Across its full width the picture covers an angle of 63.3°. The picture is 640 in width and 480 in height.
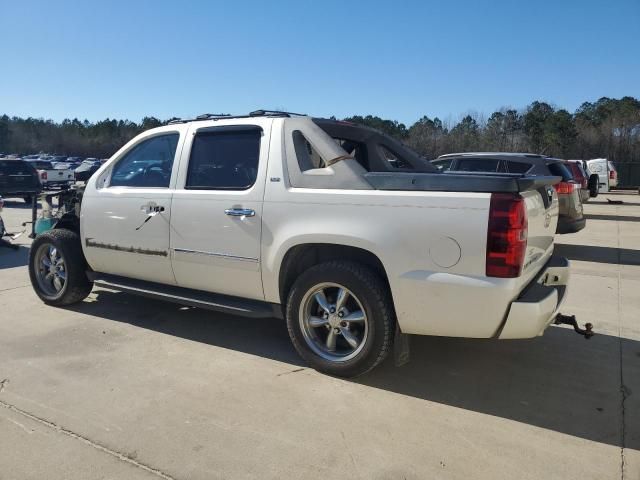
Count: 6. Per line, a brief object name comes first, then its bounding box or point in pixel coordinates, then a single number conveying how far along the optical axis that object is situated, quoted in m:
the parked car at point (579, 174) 15.06
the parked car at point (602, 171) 25.92
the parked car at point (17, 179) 17.30
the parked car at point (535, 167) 8.49
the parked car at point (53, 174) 23.62
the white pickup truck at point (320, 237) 3.14
